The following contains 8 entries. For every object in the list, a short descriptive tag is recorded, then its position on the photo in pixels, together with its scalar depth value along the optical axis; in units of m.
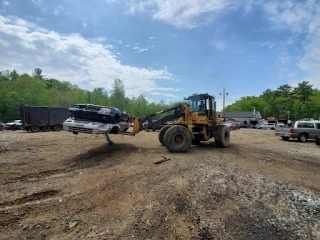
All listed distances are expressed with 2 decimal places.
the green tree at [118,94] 44.12
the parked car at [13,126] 27.22
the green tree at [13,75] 61.79
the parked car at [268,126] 40.51
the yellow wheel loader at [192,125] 8.88
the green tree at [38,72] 100.56
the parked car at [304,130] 15.18
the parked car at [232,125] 32.00
